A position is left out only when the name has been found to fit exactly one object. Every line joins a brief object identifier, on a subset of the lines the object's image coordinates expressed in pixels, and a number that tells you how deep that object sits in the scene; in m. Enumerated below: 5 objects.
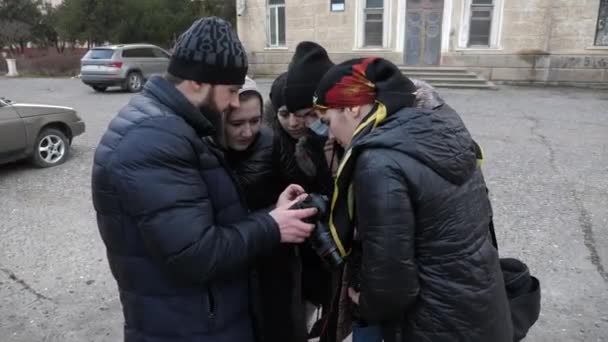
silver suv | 16.55
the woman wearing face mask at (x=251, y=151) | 2.10
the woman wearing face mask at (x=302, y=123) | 2.19
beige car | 6.54
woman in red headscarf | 1.54
